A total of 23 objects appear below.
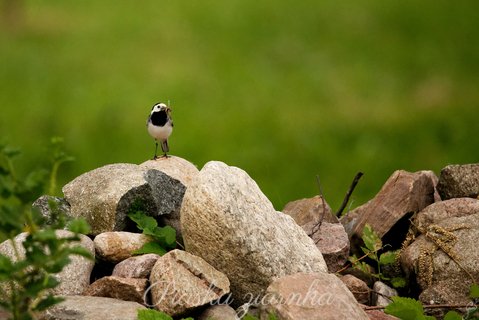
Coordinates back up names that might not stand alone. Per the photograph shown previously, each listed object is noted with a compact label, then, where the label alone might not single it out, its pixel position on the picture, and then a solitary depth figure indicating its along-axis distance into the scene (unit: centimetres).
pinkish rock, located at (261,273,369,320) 1377
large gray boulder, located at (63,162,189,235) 1653
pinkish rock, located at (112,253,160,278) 1525
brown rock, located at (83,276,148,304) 1469
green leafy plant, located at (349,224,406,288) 1720
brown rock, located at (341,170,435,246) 1805
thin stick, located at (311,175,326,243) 1764
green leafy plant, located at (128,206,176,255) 1606
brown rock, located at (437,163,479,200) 1862
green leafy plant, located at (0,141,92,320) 1113
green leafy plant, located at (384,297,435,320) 1465
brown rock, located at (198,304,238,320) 1441
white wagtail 1911
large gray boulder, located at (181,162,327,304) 1479
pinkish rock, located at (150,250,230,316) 1437
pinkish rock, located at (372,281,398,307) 1684
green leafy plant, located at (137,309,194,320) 1350
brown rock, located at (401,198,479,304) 1644
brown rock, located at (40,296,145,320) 1358
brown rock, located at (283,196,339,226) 1852
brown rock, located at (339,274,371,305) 1677
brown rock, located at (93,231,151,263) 1587
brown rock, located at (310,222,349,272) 1717
